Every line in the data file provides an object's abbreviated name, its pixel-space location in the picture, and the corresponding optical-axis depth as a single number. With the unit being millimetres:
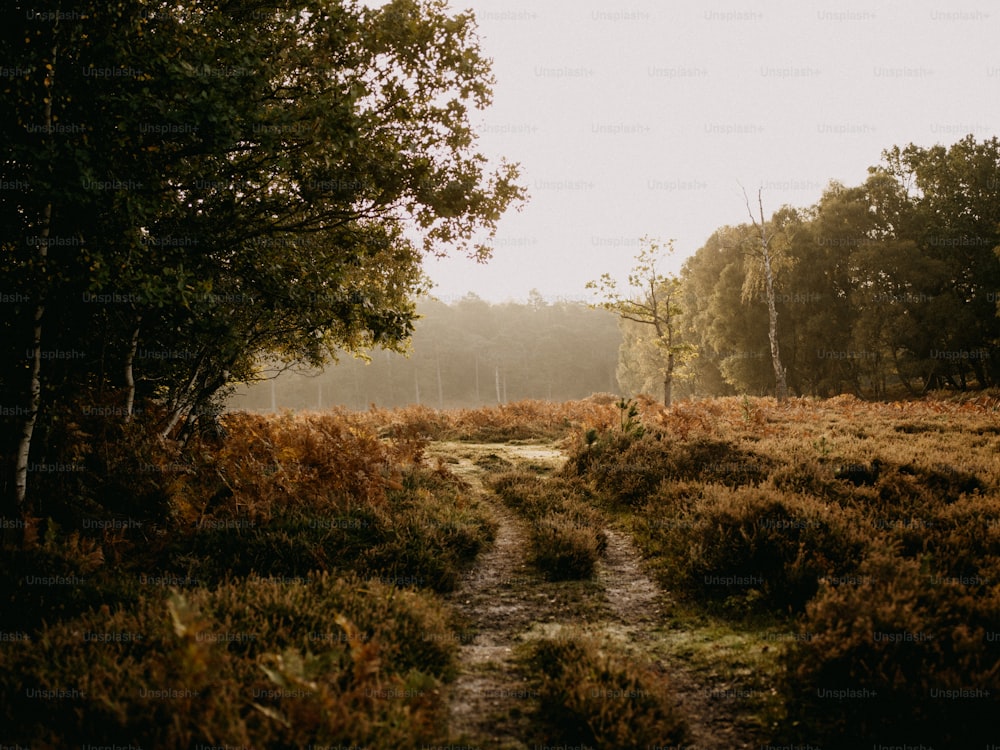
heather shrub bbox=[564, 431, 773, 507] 9250
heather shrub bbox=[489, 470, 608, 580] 6797
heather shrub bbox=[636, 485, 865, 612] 5523
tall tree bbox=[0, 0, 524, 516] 5266
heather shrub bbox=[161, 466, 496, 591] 6031
